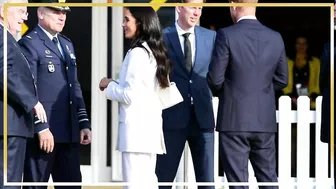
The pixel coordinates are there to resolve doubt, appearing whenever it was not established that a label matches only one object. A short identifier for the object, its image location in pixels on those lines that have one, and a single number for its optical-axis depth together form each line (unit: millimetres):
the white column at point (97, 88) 18750
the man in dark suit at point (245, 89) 13172
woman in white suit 12883
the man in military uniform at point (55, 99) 13687
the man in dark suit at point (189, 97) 14242
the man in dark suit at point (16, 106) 12664
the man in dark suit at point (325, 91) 13312
